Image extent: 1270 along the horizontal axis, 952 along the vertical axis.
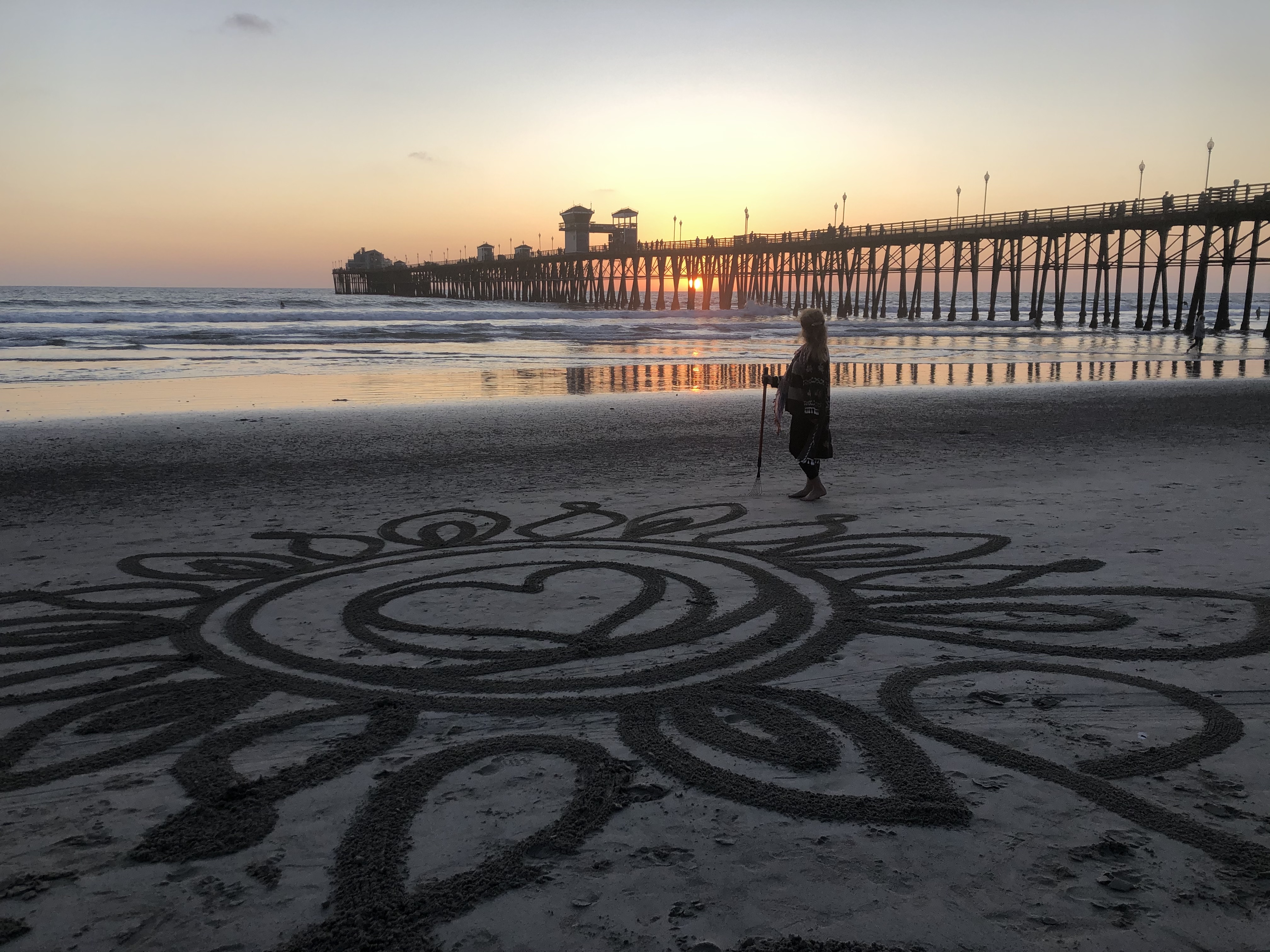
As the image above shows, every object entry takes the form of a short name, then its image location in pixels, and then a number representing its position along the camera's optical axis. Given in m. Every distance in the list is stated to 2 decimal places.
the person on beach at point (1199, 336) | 28.26
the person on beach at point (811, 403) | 6.81
